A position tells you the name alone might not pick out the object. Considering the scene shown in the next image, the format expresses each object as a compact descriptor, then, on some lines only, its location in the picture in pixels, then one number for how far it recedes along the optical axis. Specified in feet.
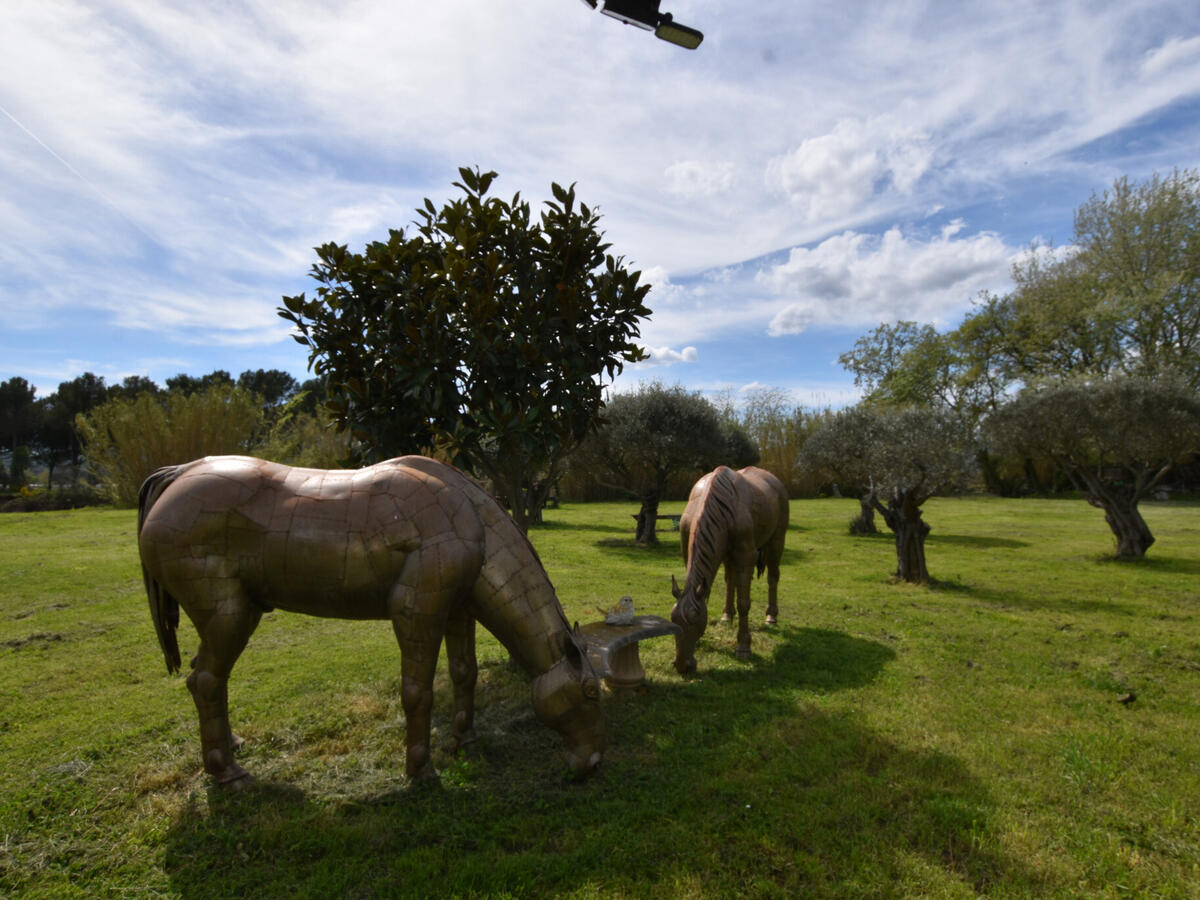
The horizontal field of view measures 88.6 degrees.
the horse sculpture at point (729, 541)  19.86
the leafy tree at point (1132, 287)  67.87
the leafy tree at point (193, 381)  122.83
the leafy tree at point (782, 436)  108.99
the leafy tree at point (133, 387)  113.05
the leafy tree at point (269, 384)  150.61
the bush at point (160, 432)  66.13
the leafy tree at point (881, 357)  129.70
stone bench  17.40
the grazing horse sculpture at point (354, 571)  12.24
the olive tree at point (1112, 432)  40.78
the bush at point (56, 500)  75.15
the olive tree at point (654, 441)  58.08
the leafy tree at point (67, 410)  108.37
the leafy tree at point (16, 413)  106.83
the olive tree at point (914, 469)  36.86
